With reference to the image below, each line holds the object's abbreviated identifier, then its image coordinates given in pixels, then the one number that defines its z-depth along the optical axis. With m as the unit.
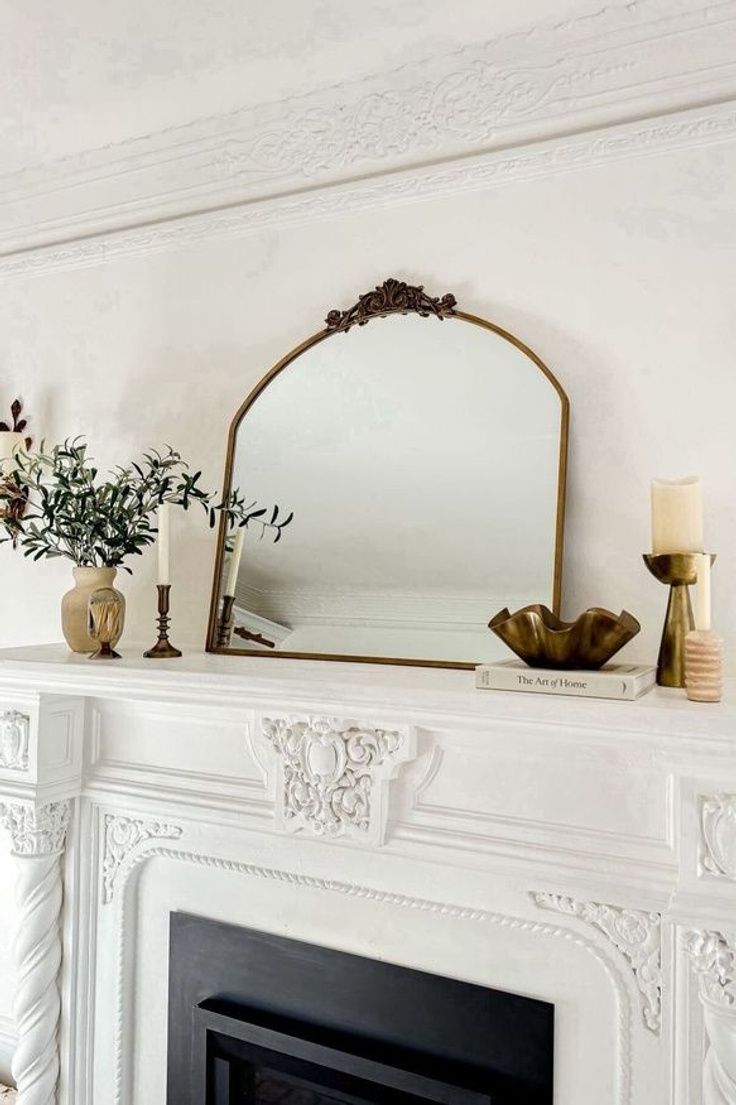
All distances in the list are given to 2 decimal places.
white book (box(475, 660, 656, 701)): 1.22
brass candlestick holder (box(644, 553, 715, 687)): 1.29
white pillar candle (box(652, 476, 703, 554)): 1.30
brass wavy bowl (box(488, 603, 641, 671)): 1.26
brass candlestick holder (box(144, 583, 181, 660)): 1.72
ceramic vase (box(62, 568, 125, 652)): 1.79
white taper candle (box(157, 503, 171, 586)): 1.72
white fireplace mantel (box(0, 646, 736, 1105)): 1.25
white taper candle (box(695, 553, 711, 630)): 1.29
